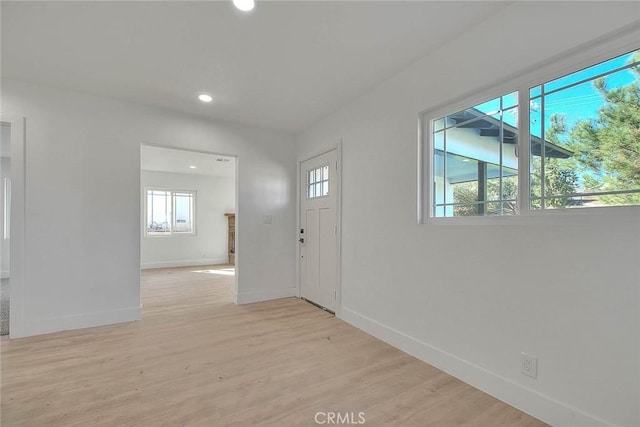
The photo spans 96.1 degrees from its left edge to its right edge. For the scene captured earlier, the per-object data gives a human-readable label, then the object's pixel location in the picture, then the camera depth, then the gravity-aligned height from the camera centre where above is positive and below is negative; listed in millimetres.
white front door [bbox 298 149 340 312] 3703 -204
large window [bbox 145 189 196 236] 7449 +87
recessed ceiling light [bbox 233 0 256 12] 1826 +1360
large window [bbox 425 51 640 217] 1522 +441
